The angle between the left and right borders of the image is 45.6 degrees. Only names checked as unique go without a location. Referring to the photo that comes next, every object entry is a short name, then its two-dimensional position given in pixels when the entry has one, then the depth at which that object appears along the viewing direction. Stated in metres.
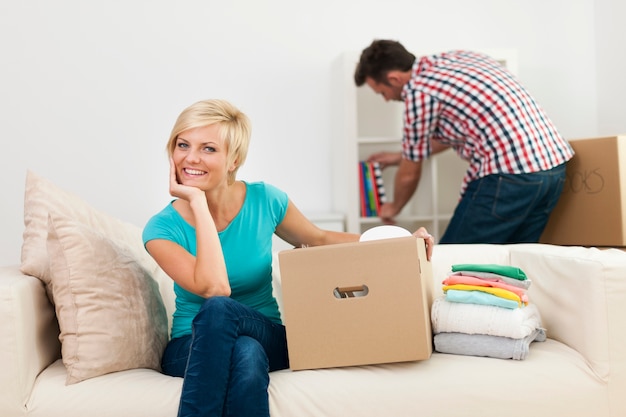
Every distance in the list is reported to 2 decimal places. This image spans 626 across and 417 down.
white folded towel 1.74
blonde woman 1.54
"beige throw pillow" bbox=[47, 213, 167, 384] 1.69
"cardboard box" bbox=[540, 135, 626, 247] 2.67
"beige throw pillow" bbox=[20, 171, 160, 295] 1.81
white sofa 1.59
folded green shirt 1.84
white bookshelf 3.32
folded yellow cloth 1.78
